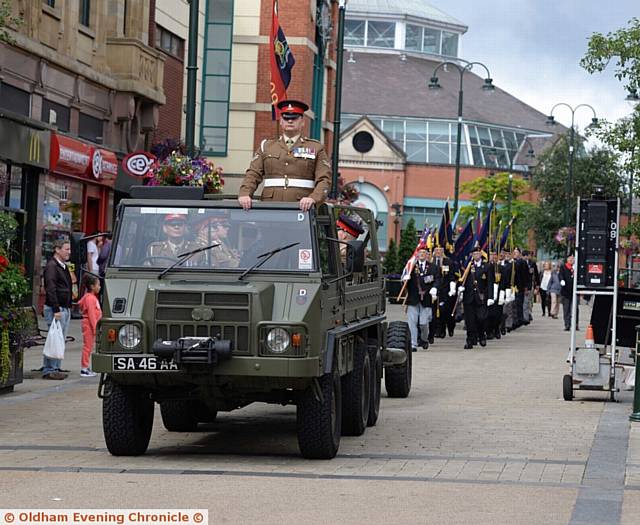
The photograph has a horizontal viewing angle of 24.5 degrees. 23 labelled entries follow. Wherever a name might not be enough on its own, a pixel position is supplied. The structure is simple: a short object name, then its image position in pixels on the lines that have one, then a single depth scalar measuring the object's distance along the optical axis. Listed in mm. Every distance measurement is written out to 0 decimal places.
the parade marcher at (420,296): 26359
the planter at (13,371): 16594
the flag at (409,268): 26422
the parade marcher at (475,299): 28438
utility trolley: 17672
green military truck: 11414
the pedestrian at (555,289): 46781
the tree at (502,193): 95438
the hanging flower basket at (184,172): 24062
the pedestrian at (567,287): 37031
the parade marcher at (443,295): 28161
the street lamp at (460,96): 53281
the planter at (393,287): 57406
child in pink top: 19016
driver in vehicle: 12164
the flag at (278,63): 29344
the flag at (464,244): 33750
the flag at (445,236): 33312
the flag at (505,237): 41000
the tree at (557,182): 87812
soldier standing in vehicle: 13242
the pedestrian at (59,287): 19703
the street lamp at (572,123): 72562
